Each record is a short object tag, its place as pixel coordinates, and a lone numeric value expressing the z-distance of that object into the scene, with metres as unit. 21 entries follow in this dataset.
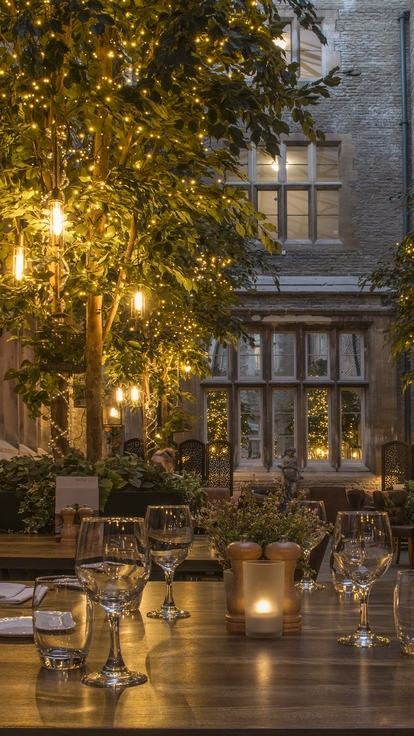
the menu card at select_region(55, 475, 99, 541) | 4.33
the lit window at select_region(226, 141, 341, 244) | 17.11
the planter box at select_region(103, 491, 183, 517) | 5.36
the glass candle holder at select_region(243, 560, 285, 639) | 1.93
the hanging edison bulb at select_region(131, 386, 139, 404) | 11.53
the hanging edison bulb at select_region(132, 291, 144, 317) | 6.89
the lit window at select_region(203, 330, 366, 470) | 16.80
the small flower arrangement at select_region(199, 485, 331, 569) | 2.11
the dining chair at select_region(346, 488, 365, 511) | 13.81
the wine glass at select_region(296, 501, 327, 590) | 2.30
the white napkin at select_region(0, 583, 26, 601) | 2.39
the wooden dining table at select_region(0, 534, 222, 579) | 3.33
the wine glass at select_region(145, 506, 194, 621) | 2.21
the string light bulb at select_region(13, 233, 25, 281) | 5.88
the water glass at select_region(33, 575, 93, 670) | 1.64
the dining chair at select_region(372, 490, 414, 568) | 10.94
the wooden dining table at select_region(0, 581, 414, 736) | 1.29
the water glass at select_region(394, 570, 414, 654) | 1.70
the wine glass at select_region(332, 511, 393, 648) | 1.91
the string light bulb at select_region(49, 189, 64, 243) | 5.93
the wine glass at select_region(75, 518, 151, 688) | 1.56
